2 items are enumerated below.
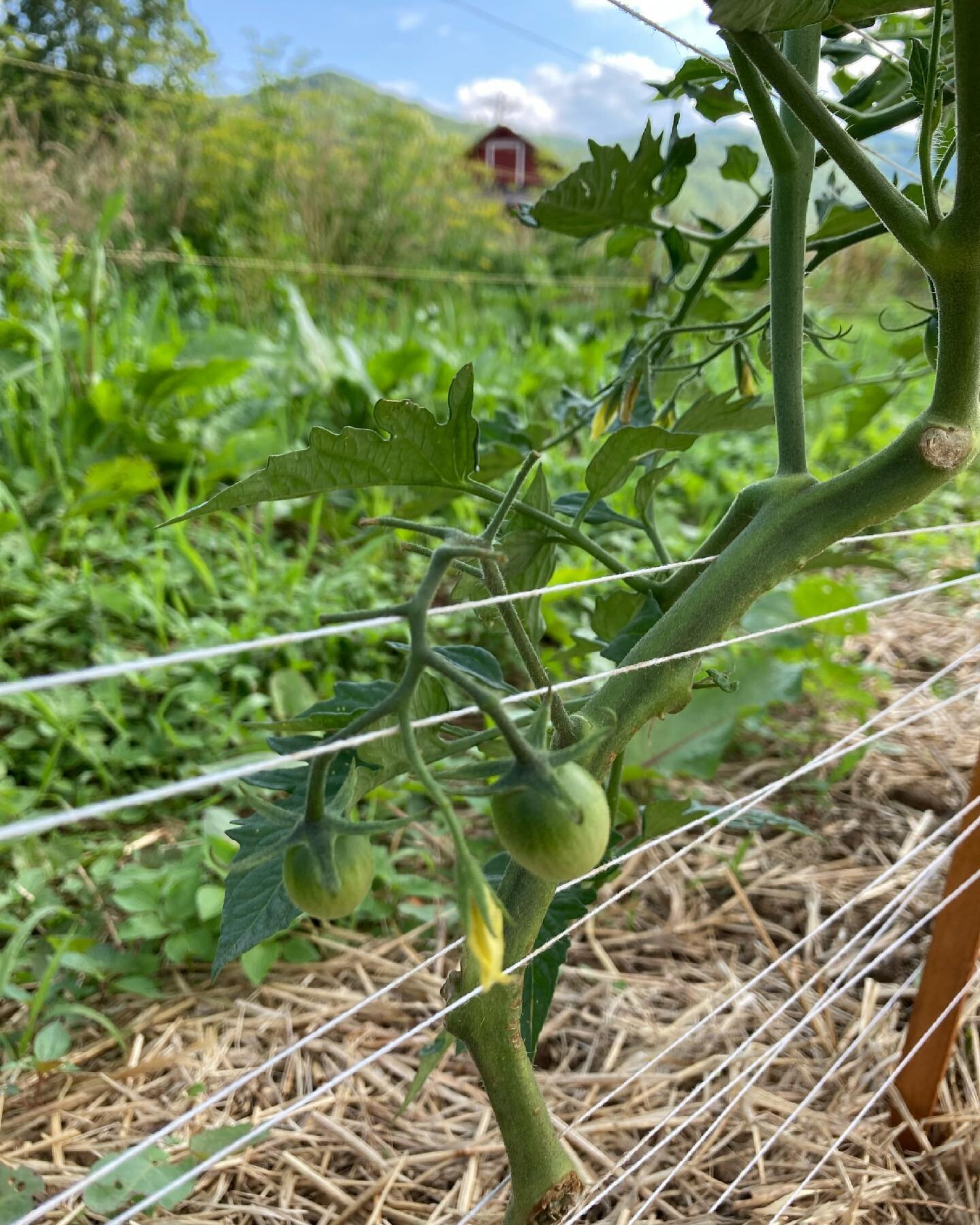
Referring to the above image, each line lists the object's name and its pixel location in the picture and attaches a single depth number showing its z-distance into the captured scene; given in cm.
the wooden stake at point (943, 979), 79
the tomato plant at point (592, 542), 32
